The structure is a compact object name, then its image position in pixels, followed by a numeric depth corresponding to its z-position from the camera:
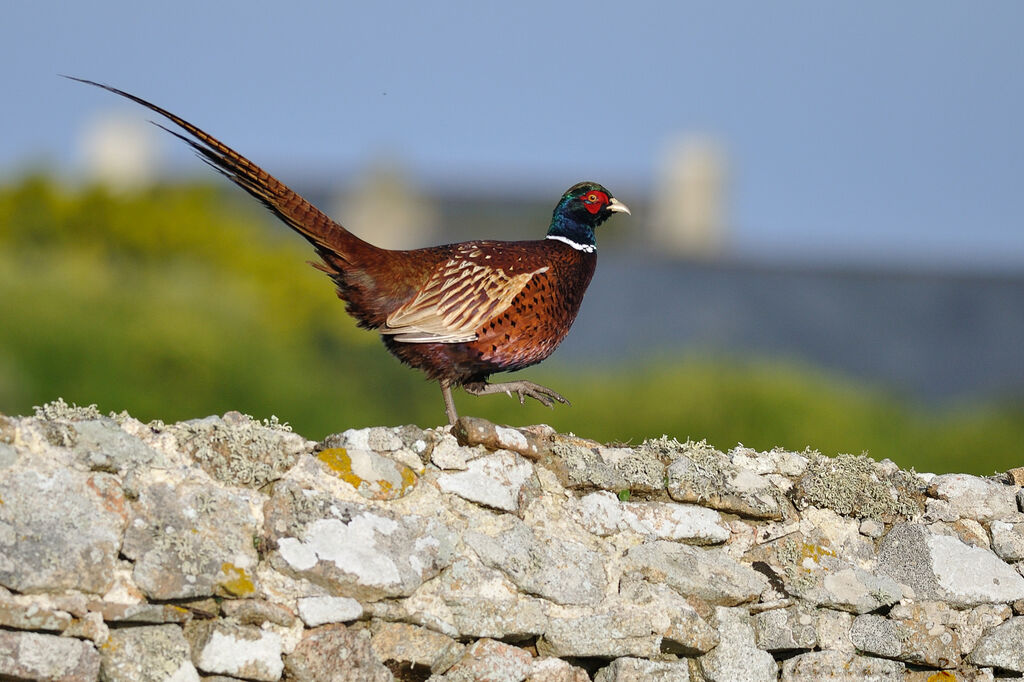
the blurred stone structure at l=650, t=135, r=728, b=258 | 73.37
